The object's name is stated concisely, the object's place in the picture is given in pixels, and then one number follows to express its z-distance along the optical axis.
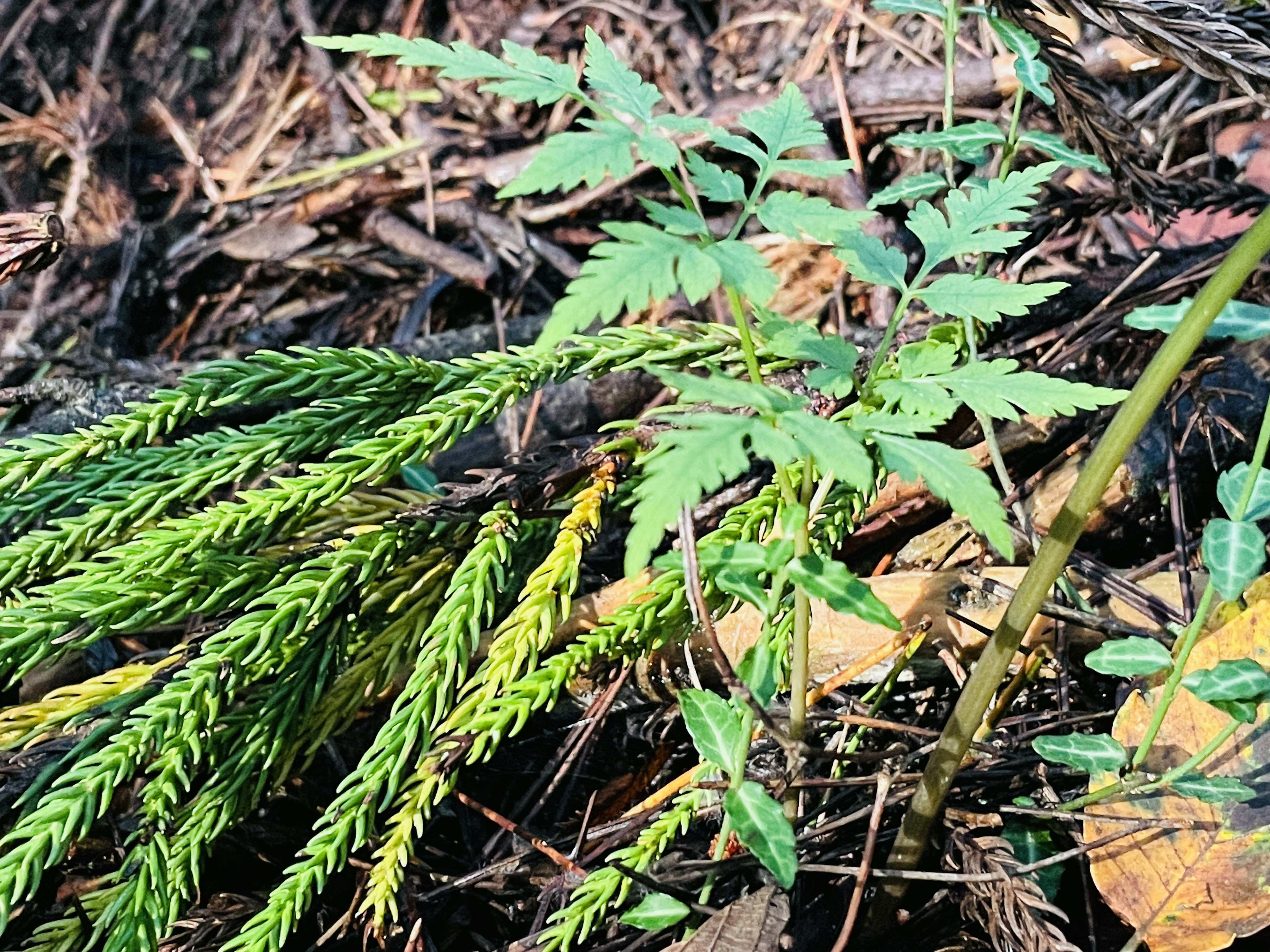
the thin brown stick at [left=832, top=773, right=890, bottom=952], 0.37
